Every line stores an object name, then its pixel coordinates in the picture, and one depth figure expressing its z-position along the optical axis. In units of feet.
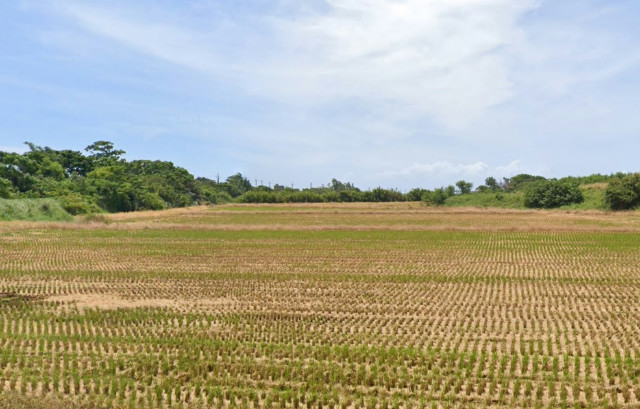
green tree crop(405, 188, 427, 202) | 353.72
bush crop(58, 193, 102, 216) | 185.68
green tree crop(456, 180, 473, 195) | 370.02
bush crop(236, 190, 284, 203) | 352.28
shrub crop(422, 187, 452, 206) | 304.71
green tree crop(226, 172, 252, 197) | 446.19
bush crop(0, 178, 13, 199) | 175.52
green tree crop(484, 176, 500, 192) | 404.57
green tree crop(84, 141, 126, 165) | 309.10
